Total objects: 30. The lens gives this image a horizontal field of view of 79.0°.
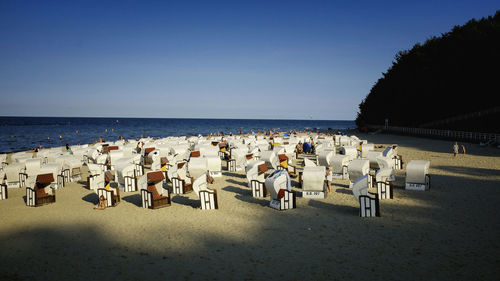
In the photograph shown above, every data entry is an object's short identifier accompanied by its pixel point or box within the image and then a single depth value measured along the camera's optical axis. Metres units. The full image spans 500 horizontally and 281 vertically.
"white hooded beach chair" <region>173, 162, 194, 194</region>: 14.36
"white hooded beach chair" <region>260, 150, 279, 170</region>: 19.09
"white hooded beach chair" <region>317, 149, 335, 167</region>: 18.60
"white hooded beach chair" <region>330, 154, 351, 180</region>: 16.89
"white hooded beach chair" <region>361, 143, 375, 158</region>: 23.27
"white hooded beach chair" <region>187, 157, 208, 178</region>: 15.66
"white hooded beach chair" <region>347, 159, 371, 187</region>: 13.95
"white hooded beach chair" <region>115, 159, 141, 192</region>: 15.25
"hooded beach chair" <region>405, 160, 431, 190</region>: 13.87
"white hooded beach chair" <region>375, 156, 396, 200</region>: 12.67
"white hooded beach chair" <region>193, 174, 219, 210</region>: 11.87
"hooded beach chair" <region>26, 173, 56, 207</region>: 12.90
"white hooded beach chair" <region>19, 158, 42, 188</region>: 15.97
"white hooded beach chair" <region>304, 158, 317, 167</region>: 15.29
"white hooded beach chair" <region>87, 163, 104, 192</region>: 13.88
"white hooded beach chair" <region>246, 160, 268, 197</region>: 13.74
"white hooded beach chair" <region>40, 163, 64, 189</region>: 15.84
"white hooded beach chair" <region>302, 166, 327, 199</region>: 12.91
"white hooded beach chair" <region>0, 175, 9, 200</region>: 14.44
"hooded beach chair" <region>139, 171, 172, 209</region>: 12.17
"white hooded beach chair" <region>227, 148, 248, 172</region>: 20.42
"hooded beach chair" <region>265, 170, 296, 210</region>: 11.62
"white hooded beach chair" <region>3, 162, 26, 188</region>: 16.70
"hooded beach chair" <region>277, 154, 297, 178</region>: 16.67
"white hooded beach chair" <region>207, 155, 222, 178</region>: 17.98
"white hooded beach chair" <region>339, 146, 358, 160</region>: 20.50
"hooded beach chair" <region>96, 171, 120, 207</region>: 12.31
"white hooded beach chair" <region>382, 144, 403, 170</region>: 19.67
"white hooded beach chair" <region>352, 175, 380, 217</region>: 10.48
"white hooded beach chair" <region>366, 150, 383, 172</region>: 18.44
